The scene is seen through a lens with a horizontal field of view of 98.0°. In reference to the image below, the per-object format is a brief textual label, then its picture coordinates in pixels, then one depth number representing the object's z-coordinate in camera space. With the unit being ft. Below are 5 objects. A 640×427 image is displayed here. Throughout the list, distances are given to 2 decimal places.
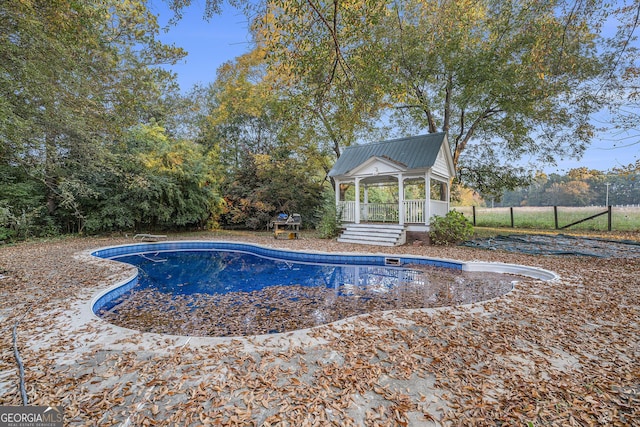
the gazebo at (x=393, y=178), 36.47
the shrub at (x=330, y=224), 41.19
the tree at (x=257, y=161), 51.49
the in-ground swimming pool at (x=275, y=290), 13.89
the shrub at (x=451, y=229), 33.91
